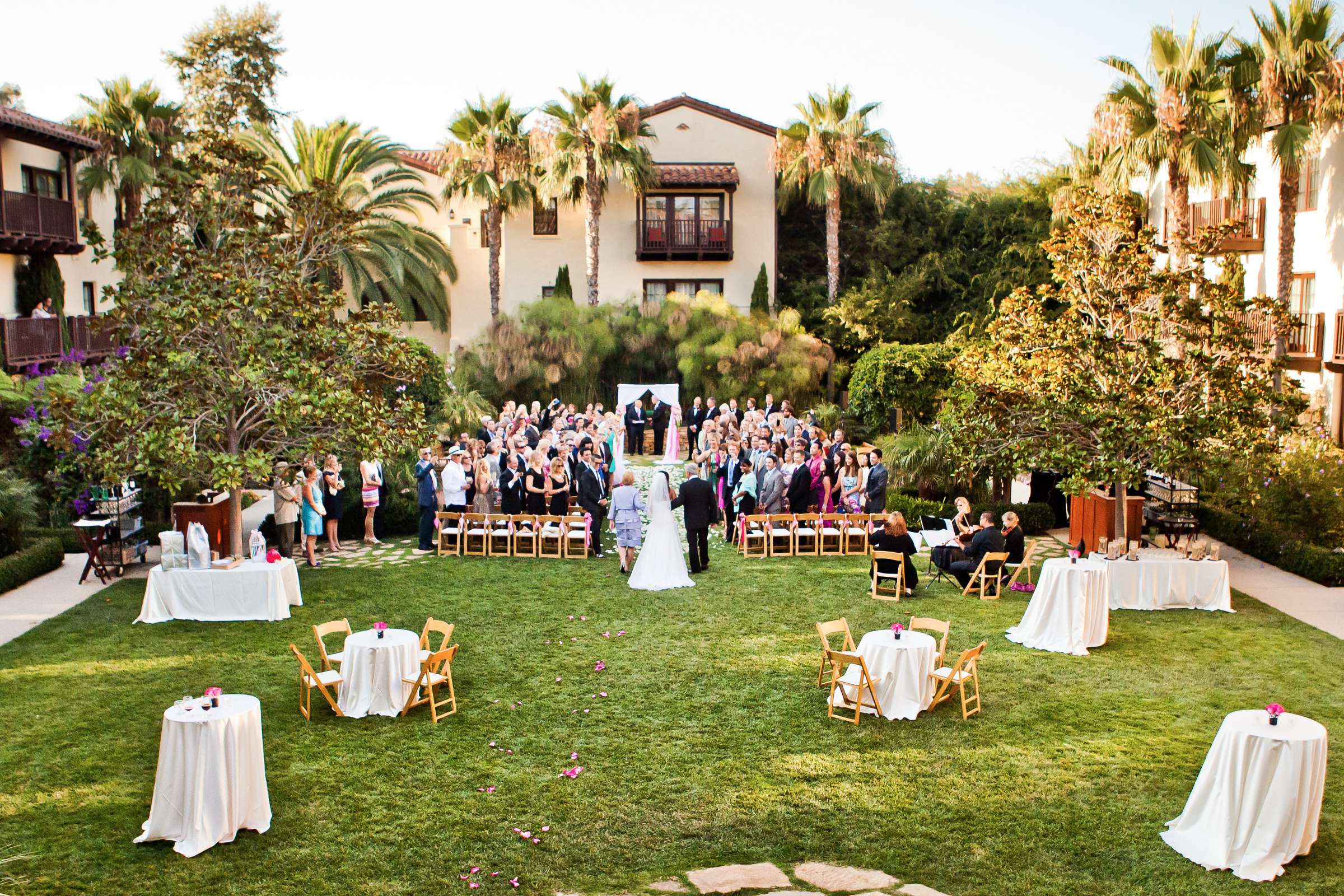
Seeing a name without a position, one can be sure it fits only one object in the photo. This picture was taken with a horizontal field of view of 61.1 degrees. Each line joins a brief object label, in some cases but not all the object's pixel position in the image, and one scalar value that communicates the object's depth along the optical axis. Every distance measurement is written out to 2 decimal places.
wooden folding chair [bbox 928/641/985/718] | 10.92
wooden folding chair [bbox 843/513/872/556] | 18.80
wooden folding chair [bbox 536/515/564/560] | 18.53
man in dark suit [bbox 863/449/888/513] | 18.88
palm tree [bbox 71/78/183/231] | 32.19
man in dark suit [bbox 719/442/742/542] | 20.03
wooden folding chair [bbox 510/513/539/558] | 18.67
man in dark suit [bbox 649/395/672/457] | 30.72
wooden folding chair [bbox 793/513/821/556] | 18.62
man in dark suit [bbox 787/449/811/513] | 18.73
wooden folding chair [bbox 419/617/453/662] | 11.50
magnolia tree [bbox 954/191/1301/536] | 15.66
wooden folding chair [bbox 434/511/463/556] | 18.84
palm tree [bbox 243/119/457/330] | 33.91
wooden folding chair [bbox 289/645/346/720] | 10.72
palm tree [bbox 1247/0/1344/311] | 22.41
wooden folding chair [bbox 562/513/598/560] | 18.56
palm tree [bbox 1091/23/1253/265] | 23.80
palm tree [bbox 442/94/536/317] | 36.12
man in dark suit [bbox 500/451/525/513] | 19.05
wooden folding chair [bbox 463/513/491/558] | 18.75
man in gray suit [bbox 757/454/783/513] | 18.97
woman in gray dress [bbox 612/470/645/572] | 17.05
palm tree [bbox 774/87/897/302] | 36.00
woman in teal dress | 17.84
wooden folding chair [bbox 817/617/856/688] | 11.56
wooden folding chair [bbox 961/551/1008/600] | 15.66
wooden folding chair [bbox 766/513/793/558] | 18.72
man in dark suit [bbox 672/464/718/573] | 16.83
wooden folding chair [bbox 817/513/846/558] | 18.67
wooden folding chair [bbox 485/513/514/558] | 18.70
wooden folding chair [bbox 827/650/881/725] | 10.87
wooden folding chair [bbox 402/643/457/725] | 10.95
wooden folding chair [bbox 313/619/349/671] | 11.33
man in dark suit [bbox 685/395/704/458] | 29.31
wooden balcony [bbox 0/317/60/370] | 25.02
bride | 16.31
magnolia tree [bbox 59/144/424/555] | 14.66
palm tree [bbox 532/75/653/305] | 35.62
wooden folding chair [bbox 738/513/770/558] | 18.64
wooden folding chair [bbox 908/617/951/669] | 11.70
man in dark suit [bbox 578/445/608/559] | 18.39
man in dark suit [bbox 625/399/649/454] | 30.94
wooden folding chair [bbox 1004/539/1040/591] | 16.03
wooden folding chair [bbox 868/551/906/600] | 15.52
